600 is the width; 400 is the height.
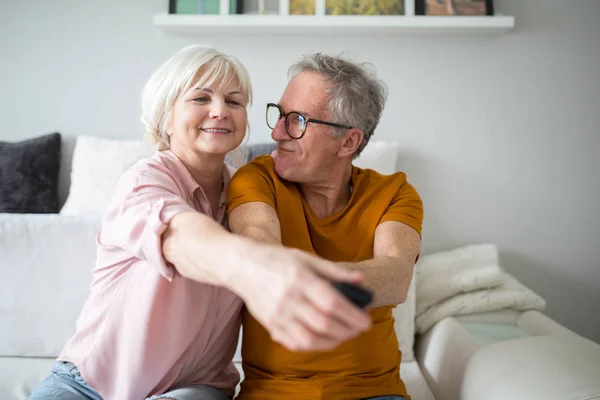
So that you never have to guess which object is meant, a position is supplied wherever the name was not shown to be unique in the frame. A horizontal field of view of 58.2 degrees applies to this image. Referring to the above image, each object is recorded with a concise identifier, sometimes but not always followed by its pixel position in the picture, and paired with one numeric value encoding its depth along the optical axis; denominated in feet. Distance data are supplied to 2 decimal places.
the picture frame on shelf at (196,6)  8.01
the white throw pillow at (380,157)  7.36
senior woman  3.54
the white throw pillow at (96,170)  7.28
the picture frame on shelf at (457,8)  8.02
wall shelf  7.83
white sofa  5.95
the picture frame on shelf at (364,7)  8.02
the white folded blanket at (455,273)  7.04
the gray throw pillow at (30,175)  7.71
